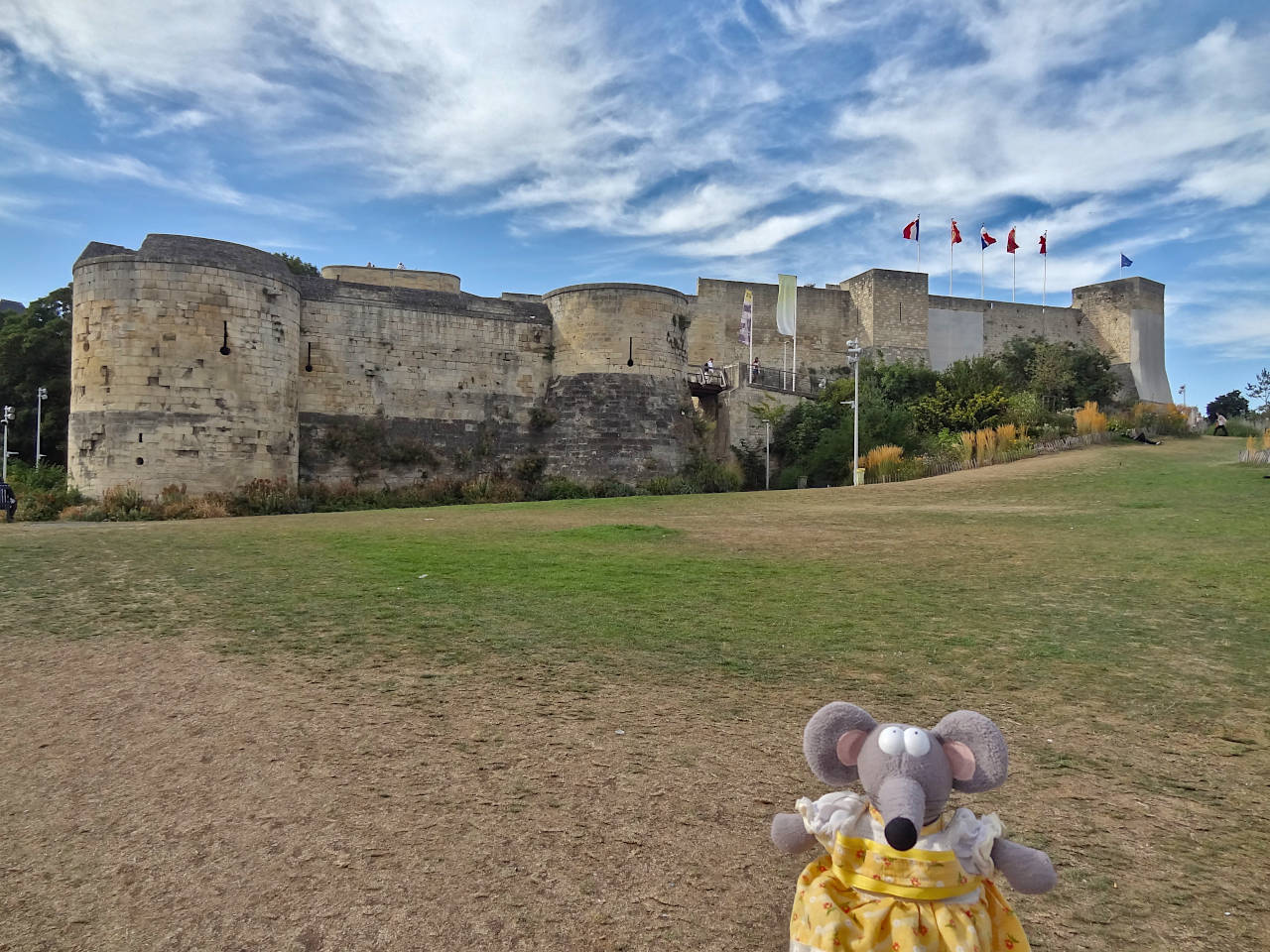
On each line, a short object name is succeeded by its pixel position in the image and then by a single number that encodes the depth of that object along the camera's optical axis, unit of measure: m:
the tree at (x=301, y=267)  34.00
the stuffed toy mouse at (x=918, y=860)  2.15
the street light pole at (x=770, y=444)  27.61
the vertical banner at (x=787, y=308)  35.69
